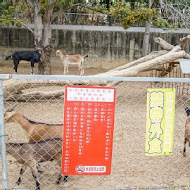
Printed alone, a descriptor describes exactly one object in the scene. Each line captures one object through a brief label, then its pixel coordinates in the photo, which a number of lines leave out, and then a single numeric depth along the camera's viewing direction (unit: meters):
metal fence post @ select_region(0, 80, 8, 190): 2.96
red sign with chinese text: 3.05
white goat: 12.16
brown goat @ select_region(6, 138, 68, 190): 3.71
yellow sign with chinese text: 3.26
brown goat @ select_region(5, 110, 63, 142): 4.37
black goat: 10.49
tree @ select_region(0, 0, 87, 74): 9.84
